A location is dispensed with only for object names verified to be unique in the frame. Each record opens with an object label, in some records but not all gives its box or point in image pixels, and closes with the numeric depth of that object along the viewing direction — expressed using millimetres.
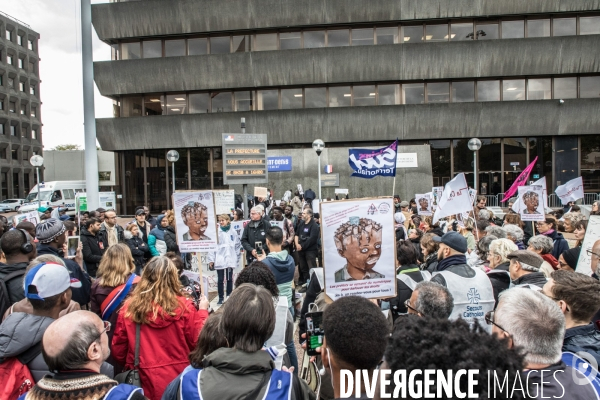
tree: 96450
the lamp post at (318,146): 15362
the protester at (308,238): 10047
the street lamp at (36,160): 20752
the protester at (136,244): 8438
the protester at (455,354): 1437
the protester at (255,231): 8797
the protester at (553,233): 7180
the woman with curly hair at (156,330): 3314
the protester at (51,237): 5395
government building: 24844
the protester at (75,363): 2045
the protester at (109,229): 8109
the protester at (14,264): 3934
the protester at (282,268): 5207
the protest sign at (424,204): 13492
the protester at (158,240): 9297
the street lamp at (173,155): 21019
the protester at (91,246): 7414
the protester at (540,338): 2152
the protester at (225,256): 8758
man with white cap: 2762
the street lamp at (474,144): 17312
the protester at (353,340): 2137
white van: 30938
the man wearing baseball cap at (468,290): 3920
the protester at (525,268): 4227
